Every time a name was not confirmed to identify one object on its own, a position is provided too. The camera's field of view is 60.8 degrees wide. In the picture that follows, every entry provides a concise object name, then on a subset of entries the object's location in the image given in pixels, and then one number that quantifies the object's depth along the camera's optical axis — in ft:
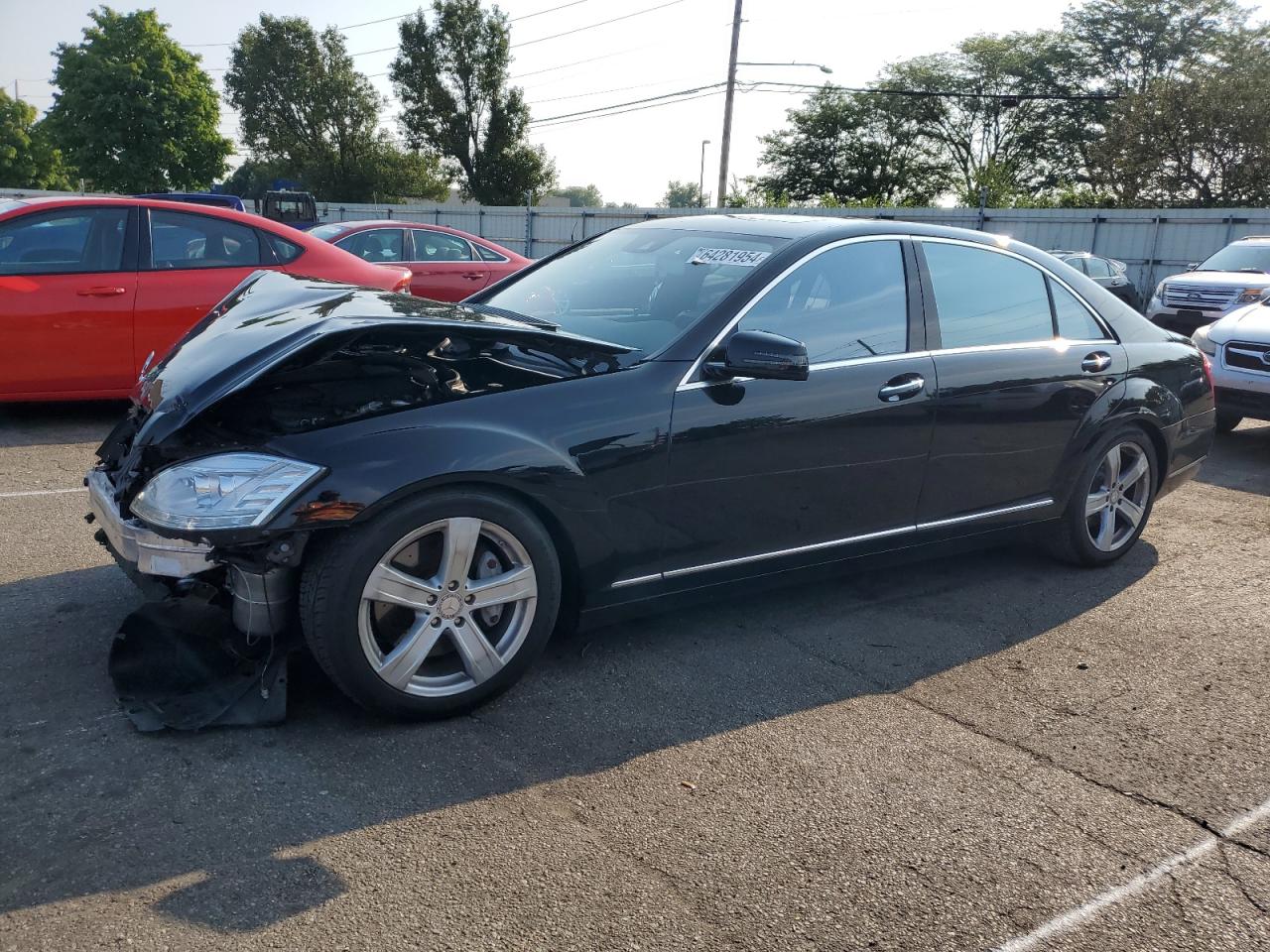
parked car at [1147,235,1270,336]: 44.14
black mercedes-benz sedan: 10.39
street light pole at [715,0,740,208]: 107.41
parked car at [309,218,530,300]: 39.83
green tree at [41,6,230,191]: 173.78
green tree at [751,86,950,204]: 188.65
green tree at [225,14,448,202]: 212.43
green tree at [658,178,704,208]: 382.55
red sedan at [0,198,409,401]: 23.08
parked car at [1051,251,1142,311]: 66.49
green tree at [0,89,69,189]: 240.12
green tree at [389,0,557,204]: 196.95
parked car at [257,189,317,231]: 93.64
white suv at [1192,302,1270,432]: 27.73
